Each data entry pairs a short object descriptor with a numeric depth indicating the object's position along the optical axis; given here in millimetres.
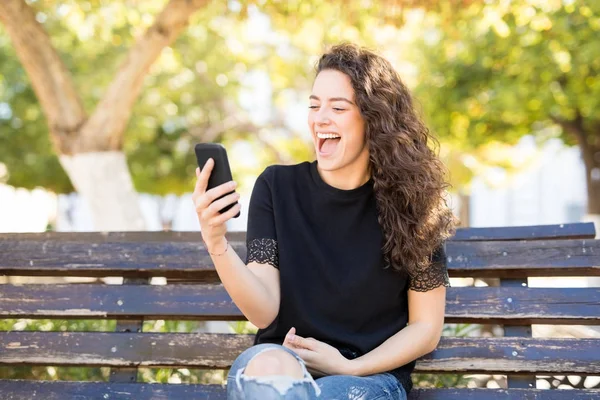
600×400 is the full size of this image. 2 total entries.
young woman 2795
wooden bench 3135
